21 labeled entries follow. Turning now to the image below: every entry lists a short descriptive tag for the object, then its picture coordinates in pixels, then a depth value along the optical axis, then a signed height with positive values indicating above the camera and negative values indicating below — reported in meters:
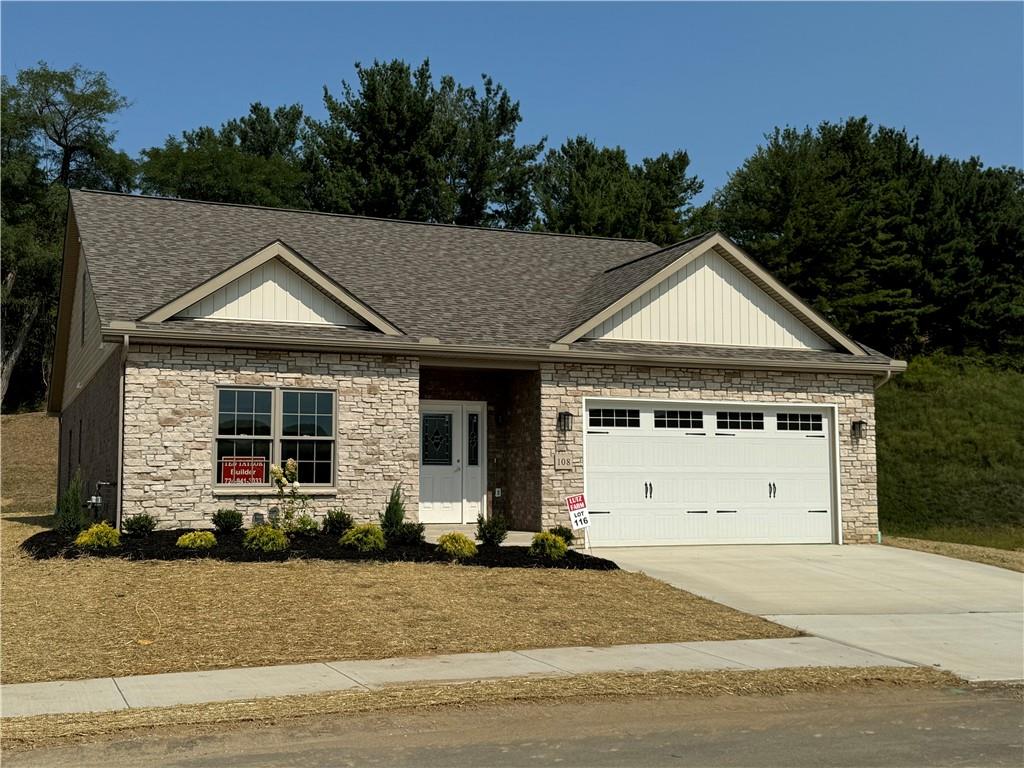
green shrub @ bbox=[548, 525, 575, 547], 15.80 -0.91
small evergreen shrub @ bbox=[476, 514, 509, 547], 15.44 -0.88
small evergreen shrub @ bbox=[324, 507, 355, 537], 15.85 -0.75
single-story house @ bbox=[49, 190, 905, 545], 15.88 +1.45
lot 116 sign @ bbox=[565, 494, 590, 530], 14.96 -0.57
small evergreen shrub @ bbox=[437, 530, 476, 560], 14.60 -1.02
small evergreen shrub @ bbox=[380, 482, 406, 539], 15.59 -0.66
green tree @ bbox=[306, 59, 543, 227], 42.19 +13.03
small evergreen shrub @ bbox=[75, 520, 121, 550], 14.11 -0.87
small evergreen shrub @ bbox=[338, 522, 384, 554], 14.59 -0.92
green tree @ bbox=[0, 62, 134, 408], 47.38 +13.40
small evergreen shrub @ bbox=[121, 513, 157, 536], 14.83 -0.73
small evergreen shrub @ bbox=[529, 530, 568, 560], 14.75 -1.05
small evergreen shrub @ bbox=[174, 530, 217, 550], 14.09 -0.90
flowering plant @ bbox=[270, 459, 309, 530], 15.68 -0.36
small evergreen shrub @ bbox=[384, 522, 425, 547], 15.31 -0.93
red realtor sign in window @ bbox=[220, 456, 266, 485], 15.93 +0.03
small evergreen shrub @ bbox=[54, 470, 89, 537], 15.42 -0.60
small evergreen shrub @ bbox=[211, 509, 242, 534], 15.23 -0.69
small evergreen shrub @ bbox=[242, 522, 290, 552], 14.14 -0.89
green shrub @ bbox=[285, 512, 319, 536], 15.54 -0.79
